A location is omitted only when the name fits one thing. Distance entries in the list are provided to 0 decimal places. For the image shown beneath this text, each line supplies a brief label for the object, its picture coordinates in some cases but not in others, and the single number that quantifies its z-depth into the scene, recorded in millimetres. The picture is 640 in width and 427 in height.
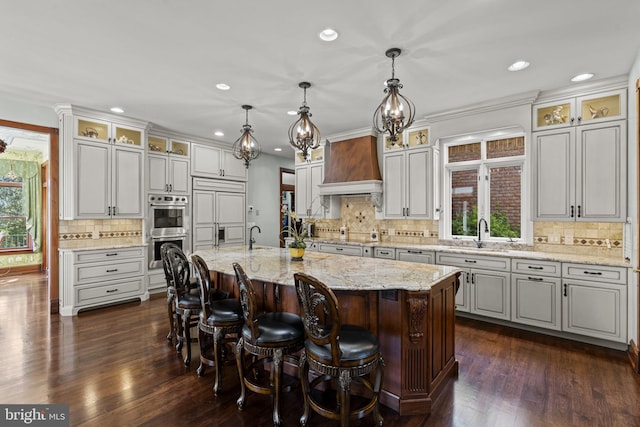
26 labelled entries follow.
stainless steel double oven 5383
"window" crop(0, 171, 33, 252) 7129
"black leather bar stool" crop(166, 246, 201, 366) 2914
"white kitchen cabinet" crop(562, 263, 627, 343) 3176
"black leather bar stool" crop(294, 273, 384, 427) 1833
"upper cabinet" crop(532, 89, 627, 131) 3422
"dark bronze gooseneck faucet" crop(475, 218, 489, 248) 4535
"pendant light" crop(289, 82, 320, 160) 3143
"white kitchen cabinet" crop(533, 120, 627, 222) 3395
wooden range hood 5285
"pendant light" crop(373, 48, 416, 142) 2502
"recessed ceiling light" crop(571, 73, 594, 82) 3316
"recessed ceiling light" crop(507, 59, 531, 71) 3057
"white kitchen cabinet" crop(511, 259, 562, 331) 3498
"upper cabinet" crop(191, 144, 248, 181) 6078
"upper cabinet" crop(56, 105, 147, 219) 4430
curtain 7258
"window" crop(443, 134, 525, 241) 4309
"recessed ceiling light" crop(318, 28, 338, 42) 2535
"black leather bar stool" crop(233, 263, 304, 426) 2105
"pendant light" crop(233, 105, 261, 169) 3779
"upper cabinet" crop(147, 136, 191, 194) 5446
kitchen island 2160
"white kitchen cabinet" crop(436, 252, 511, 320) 3814
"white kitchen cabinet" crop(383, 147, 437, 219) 4777
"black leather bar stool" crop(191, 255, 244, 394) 2477
